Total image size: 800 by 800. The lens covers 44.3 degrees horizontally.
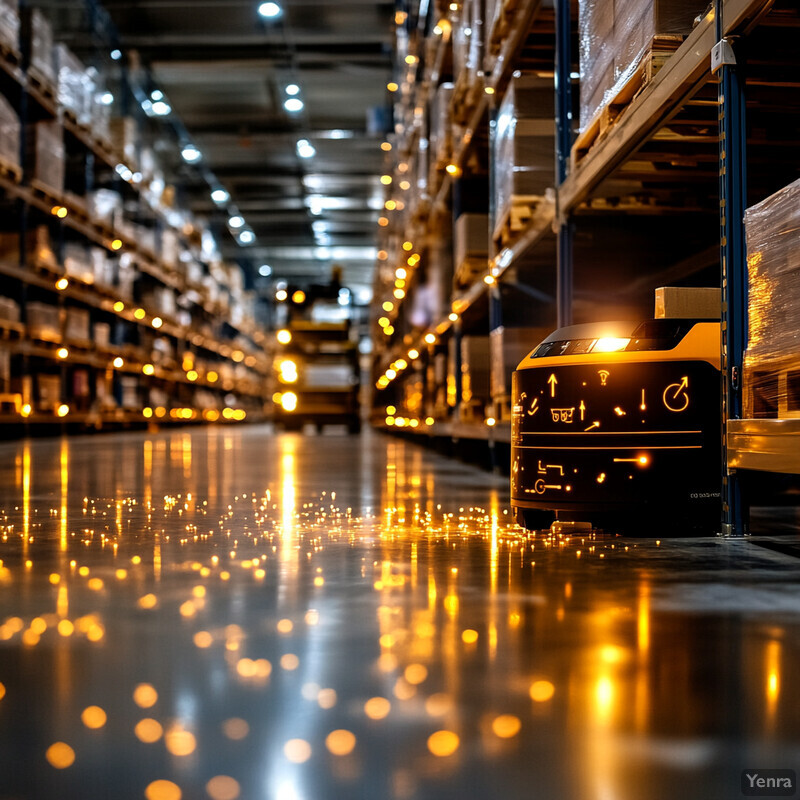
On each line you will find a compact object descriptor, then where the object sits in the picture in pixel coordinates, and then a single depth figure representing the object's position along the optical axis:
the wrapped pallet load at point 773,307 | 2.42
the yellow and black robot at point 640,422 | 2.85
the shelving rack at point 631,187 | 2.74
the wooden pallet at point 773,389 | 2.46
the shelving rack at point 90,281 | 11.59
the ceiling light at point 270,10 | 15.27
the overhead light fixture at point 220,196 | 24.98
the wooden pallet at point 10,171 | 10.47
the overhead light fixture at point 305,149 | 21.61
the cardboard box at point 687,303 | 2.93
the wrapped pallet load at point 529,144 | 5.34
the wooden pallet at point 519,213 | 5.36
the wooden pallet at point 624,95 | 3.29
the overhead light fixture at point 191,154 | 21.52
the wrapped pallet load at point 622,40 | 3.28
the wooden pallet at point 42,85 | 11.37
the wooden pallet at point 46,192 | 11.54
